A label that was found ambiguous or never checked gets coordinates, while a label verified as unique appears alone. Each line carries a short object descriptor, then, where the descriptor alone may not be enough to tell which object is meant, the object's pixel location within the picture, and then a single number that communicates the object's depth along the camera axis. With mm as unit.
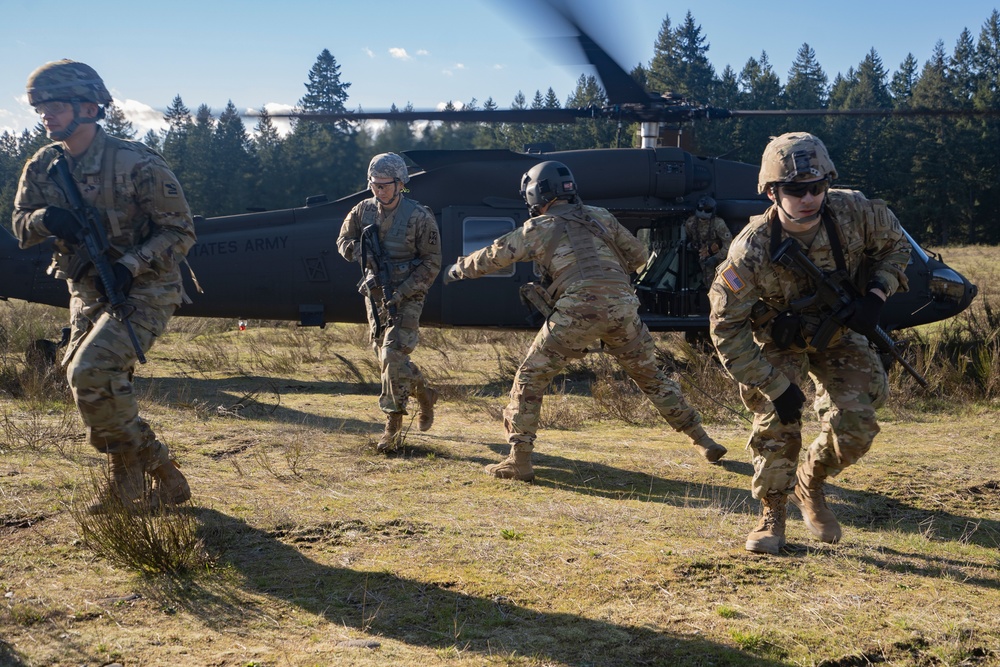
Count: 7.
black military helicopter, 9773
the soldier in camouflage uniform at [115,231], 4184
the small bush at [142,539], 3623
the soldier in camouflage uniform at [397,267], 6133
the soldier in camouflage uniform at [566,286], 5309
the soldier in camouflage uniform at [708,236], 9828
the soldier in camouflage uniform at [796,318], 3982
